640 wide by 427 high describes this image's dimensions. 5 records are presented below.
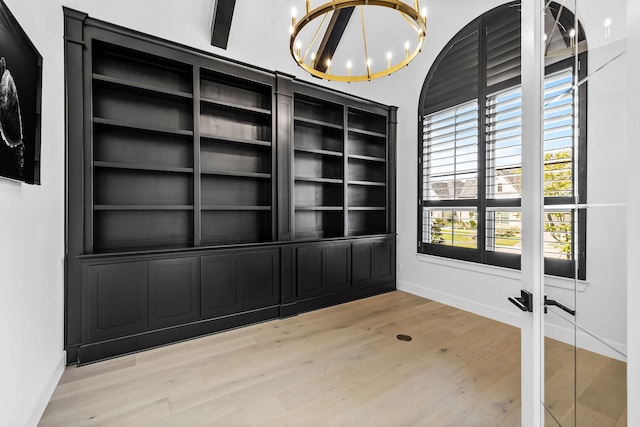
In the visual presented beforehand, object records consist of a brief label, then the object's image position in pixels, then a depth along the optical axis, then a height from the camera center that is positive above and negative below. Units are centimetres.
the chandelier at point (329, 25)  174 +129
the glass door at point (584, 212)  71 +0
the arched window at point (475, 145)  308 +81
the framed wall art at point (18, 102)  129 +57
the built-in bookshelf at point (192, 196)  235 +17
